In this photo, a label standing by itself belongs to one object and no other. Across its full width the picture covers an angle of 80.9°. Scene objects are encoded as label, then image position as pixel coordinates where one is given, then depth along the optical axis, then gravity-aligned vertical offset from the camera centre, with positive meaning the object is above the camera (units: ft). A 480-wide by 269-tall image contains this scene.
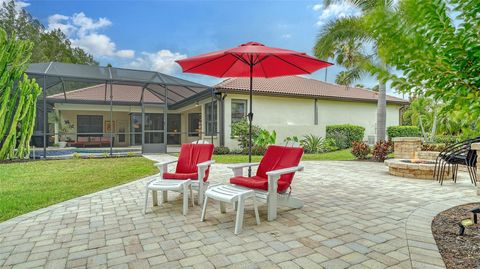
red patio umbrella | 14.03 +4.16
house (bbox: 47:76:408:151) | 49.39 +5.03
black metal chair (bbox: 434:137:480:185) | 16.87 -1.36
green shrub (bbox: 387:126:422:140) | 60.70 +0.82
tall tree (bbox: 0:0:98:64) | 98.48 +36.08
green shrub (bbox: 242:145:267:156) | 42.83 -2.54
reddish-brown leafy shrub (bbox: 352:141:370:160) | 35.88 -2.02
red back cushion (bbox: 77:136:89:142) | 65.89 -1.72
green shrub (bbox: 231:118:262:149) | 46.14 +0.19
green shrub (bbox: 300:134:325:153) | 47.11 -1.70
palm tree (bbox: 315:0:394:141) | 40.11 +14.69
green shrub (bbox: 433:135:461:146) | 45.86 -0.60
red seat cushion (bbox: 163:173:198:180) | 14.94 -2.30
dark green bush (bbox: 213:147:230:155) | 44.93 -2.86
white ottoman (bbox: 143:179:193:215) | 13.51 -2.61
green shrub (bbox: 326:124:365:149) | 54.13 +0.06
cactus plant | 33.01 +4.03
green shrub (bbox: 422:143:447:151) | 34.48 -1.48
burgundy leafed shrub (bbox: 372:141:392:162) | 34.27 -1.92
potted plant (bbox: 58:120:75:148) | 61.05 +0.57
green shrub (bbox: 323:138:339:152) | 48.80 -1.98
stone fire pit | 22.34 -2.72
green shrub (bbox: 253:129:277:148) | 44.57 -0.88
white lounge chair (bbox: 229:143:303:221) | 12.64 -2.21
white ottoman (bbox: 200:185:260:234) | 11.26 -2.62
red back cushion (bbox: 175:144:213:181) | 16.53 -1.40
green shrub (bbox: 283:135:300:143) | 47.94 -0.57
